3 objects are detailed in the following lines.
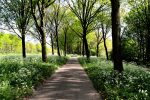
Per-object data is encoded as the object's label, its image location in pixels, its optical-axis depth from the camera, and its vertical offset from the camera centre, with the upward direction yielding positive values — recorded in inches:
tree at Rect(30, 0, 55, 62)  474.6 +142.2
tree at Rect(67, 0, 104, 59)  706.9 +260.1
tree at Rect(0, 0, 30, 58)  519.4 +190.6
